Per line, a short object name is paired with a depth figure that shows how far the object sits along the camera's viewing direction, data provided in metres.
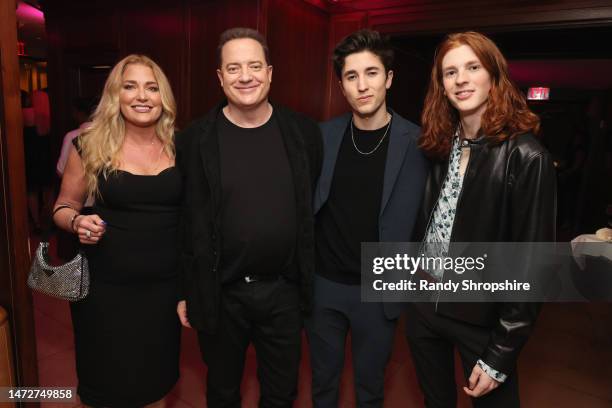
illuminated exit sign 8.19
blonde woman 1.78
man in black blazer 1.73
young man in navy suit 1.76
